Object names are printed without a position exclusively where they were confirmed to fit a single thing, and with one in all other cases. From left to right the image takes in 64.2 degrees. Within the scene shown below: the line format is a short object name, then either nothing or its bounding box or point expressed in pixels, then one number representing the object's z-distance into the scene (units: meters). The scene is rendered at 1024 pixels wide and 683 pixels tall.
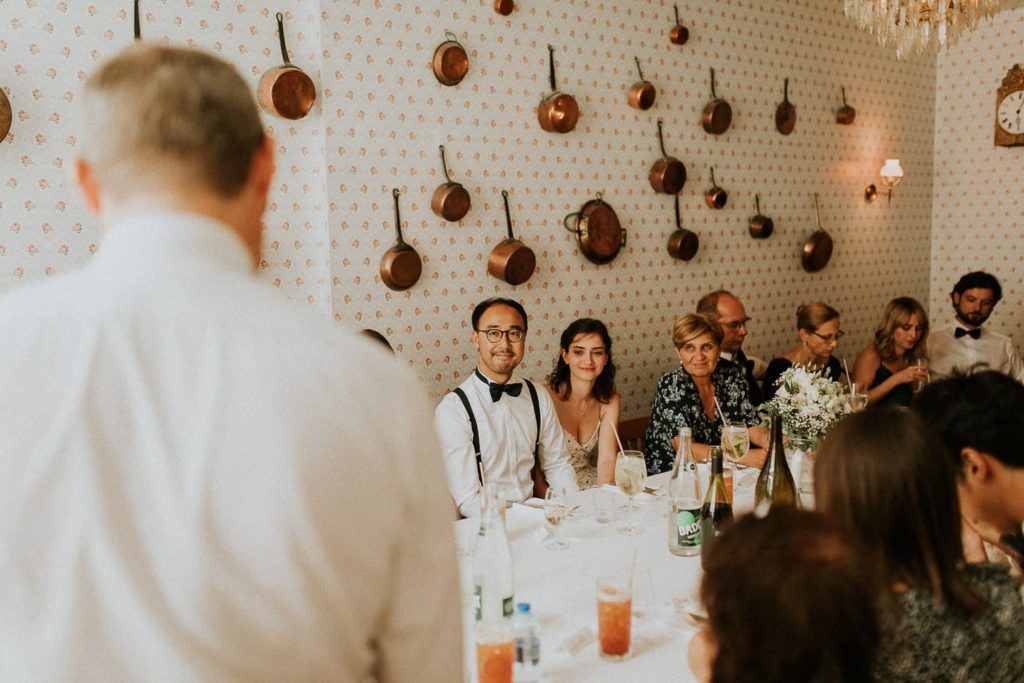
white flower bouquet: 2.74
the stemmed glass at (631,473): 2.44
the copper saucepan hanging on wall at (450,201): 3.62
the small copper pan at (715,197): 4.73
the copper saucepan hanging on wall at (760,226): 5.01
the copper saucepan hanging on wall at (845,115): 5.46
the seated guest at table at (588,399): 3.69
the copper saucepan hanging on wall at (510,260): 3.84
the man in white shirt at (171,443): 0.79
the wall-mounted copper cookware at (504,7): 3.77
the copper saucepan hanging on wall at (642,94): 4.29
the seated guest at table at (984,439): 1.76
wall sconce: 5.67
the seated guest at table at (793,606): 0.98
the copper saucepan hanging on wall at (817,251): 5.33
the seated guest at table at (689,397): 3.71
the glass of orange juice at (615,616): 1.65
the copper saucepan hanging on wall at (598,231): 4.13
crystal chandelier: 3.12
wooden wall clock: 5.71
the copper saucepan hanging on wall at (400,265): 3.50
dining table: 1.63
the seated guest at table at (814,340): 4.45
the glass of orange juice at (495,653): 1.50
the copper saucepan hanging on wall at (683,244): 4.56
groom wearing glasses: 3.33
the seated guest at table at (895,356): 4.59
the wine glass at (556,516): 2.24
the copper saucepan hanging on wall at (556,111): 3.95
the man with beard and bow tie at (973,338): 4.94
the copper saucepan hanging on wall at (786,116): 5.07
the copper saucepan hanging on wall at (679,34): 4.46
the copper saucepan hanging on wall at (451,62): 3.59
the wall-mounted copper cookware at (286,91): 3.19
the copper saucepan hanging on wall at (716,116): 4.65
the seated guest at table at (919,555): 1.30
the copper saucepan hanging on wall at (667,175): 4.43
